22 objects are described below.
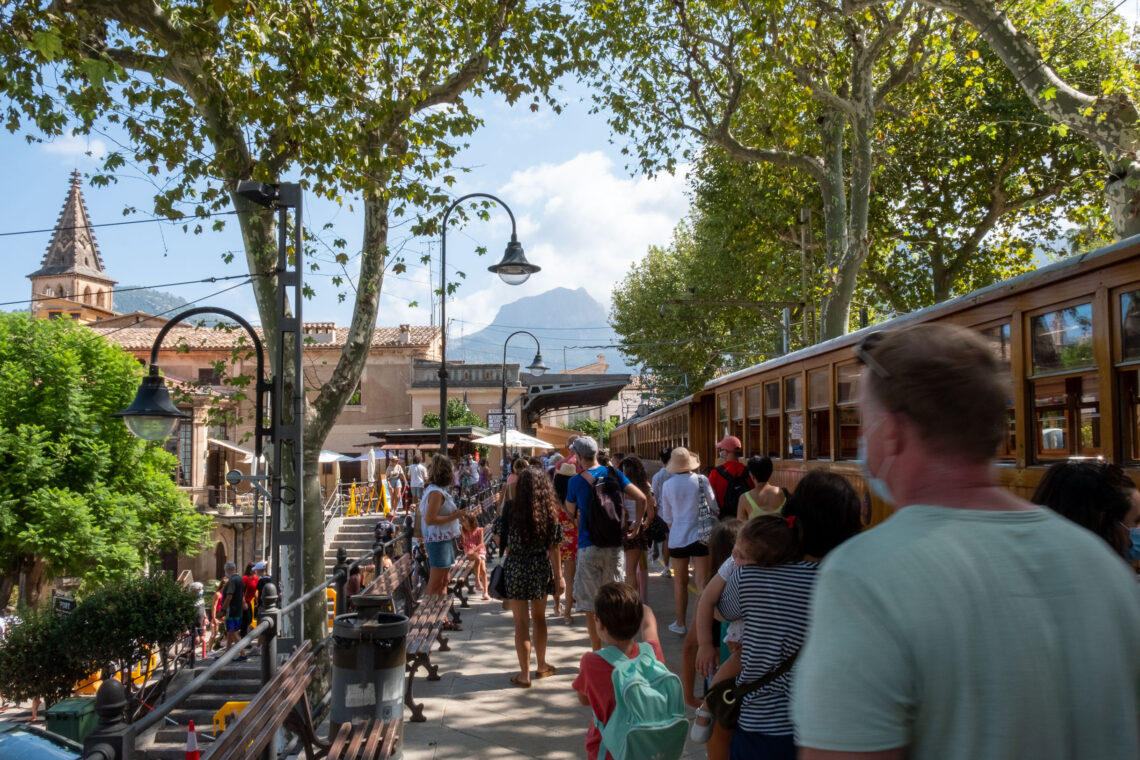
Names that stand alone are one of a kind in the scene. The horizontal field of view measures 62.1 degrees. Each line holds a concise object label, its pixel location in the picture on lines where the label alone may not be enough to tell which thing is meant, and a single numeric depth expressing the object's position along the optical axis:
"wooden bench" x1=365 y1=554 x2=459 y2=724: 7.06
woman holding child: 3.51
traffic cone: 5.48
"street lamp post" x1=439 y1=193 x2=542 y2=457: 15.59
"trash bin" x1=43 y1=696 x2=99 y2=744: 11.83
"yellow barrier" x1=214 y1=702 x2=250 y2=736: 10.51
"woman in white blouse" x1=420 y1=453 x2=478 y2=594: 8.82
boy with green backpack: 3.74
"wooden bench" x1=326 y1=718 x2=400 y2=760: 5.09
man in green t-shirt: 1.31
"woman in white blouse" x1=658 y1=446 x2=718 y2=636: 8.31
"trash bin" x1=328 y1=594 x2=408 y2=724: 5.80
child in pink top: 12.43
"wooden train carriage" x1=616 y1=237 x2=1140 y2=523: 5.21
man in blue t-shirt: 8.08
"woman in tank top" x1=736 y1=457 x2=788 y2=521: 7.08
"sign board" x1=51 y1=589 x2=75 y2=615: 15.79
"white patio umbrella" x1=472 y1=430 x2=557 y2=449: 27.48
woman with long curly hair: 7.50
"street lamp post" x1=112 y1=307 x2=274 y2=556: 7.84
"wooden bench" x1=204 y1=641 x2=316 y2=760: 4.03
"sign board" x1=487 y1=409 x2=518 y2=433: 28.19
